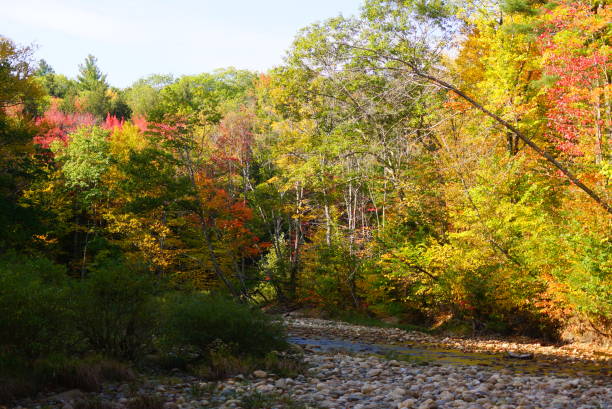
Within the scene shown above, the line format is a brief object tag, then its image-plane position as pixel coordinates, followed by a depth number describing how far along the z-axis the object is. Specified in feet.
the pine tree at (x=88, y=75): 186.60
